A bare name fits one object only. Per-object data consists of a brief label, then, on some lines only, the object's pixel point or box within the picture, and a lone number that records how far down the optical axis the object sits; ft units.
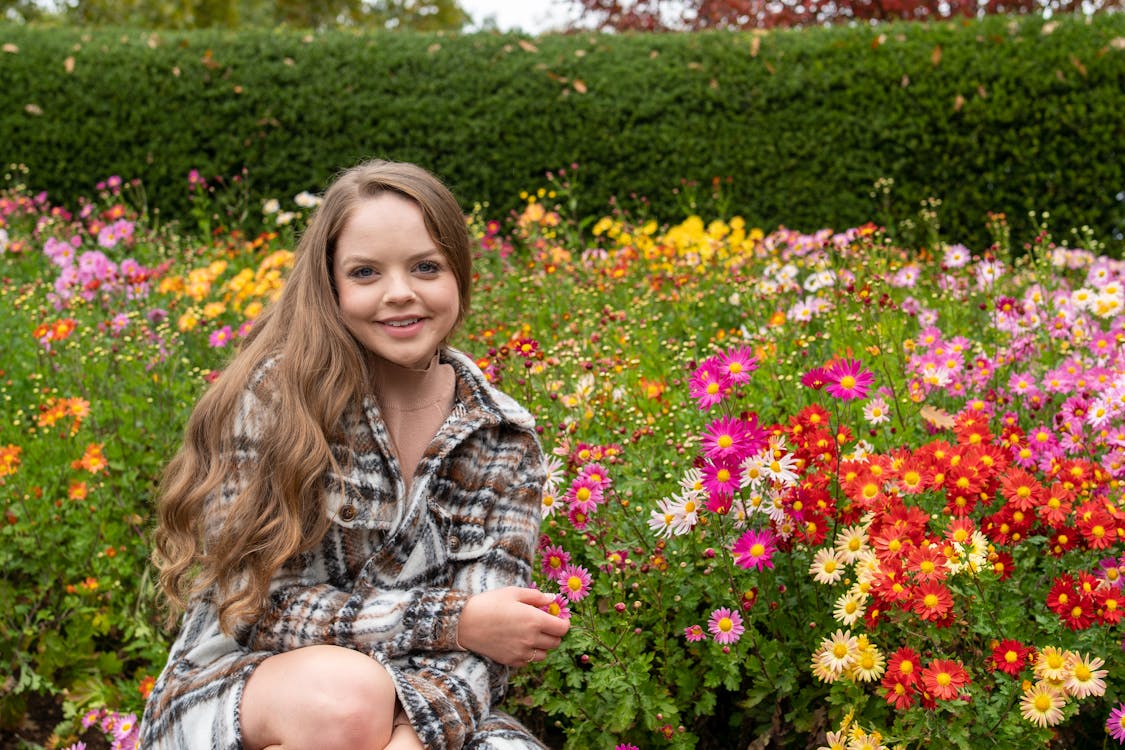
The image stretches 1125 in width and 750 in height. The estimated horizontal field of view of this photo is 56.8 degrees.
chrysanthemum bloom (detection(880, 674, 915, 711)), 5.15
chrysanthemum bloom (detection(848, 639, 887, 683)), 5.42
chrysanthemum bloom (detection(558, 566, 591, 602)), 5.96
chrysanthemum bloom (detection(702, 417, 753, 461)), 5.61
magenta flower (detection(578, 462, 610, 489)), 6.52
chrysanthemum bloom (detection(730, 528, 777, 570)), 5.80
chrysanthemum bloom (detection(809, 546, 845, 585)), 5.89
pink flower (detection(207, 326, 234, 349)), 10.38
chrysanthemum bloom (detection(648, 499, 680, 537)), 6.03
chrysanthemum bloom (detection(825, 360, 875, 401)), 5.90
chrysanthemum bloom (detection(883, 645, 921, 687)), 5.16
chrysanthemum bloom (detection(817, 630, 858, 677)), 5.50
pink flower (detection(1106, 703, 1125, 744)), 5.61
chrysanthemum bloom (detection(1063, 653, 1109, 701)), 5.16
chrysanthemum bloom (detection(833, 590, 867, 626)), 5.56
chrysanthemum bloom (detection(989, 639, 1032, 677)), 5.27
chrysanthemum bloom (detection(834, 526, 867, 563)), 5.89
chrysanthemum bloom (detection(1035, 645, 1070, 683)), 5.19
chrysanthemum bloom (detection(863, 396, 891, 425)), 6.88
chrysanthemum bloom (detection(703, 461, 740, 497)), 5.62
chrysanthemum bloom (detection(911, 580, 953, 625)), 5.11
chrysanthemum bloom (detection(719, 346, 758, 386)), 6.18
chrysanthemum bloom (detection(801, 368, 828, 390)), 5.89
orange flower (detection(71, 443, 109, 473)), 8.41
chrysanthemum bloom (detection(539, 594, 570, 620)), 5.56
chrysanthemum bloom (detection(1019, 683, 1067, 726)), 5.19
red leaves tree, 35.14
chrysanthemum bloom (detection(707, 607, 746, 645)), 6.11
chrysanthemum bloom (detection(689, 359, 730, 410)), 6.01
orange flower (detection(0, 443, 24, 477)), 8.50
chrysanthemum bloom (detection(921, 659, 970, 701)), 5.10
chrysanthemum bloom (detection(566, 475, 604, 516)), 6.47
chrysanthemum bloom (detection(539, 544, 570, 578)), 6.27
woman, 5.33
